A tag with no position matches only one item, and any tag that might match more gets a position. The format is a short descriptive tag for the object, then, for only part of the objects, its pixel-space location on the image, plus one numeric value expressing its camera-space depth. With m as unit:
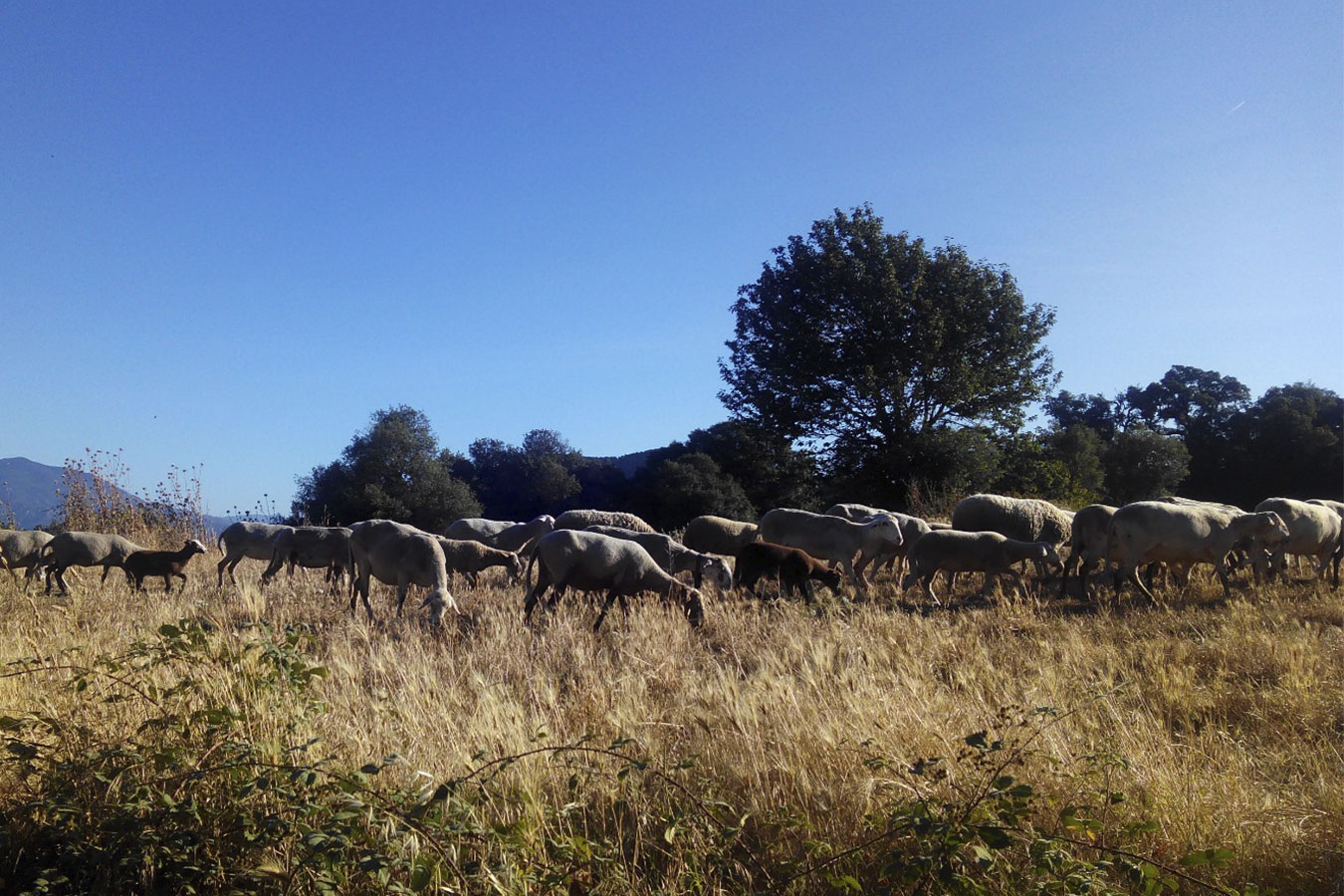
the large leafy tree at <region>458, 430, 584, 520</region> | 66.88
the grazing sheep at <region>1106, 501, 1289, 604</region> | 13.34
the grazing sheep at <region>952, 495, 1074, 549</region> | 18.02
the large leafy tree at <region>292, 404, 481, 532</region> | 52.06
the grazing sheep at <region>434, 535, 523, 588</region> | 14.21
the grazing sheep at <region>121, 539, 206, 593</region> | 14.20
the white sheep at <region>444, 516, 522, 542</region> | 18.66
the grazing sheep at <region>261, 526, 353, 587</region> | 14.78
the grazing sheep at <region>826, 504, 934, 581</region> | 16.92
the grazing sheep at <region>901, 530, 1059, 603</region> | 13.99
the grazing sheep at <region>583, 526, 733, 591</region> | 14.05
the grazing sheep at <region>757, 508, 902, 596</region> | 16.05
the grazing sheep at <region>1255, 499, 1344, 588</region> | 14.70
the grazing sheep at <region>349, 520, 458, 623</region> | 11.75
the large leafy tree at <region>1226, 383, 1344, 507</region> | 49.69
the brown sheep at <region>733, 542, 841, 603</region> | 13.80
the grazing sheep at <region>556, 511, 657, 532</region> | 17.81
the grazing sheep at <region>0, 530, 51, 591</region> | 14.92
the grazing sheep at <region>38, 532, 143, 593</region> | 14.45
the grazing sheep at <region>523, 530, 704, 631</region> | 11.41
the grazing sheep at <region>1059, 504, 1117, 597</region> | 14.46
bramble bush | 3.62
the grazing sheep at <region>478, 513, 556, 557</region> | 17.81
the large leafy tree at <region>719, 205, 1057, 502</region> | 36.81
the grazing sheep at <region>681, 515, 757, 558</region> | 17.75
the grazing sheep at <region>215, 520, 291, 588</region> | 16.12
